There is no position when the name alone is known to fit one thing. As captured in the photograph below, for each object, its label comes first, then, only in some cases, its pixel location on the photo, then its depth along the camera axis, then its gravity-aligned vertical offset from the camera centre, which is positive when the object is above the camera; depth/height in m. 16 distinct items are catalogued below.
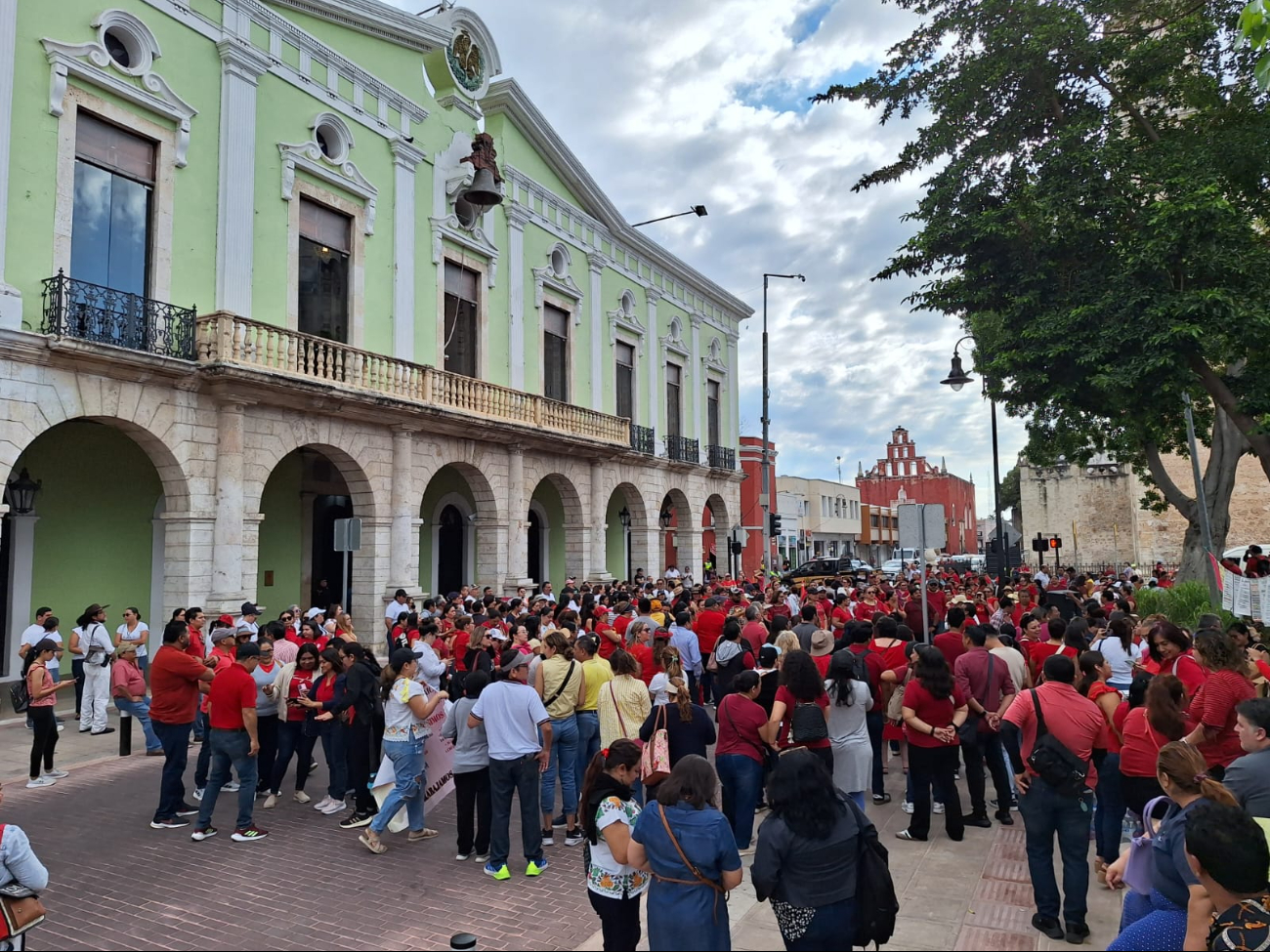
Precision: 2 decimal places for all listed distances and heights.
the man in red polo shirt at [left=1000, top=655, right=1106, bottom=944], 4.93 -1.69
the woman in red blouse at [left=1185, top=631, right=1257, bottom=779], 5.18 -1.08
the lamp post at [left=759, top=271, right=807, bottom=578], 27.59 +1.20
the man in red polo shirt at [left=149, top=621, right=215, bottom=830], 7.32 -1.51
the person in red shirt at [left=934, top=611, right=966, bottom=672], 8.49 -1.12
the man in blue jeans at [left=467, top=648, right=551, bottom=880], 6.26 -1.67
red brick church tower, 83.88 +4.70
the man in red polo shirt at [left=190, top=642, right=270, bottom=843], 7.01 -1.71
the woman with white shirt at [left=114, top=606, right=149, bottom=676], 11.11 -1.23
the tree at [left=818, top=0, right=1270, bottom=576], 12.44 +5.66
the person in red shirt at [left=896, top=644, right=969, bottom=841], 6.41 -1.57
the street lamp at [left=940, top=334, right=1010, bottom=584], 20.69 +4.03
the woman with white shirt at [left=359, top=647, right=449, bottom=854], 6.71 -1.57
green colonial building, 12.41 +4.53
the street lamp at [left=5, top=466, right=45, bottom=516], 12.75 +0.77
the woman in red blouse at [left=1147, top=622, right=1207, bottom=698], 6.27 -0.94
